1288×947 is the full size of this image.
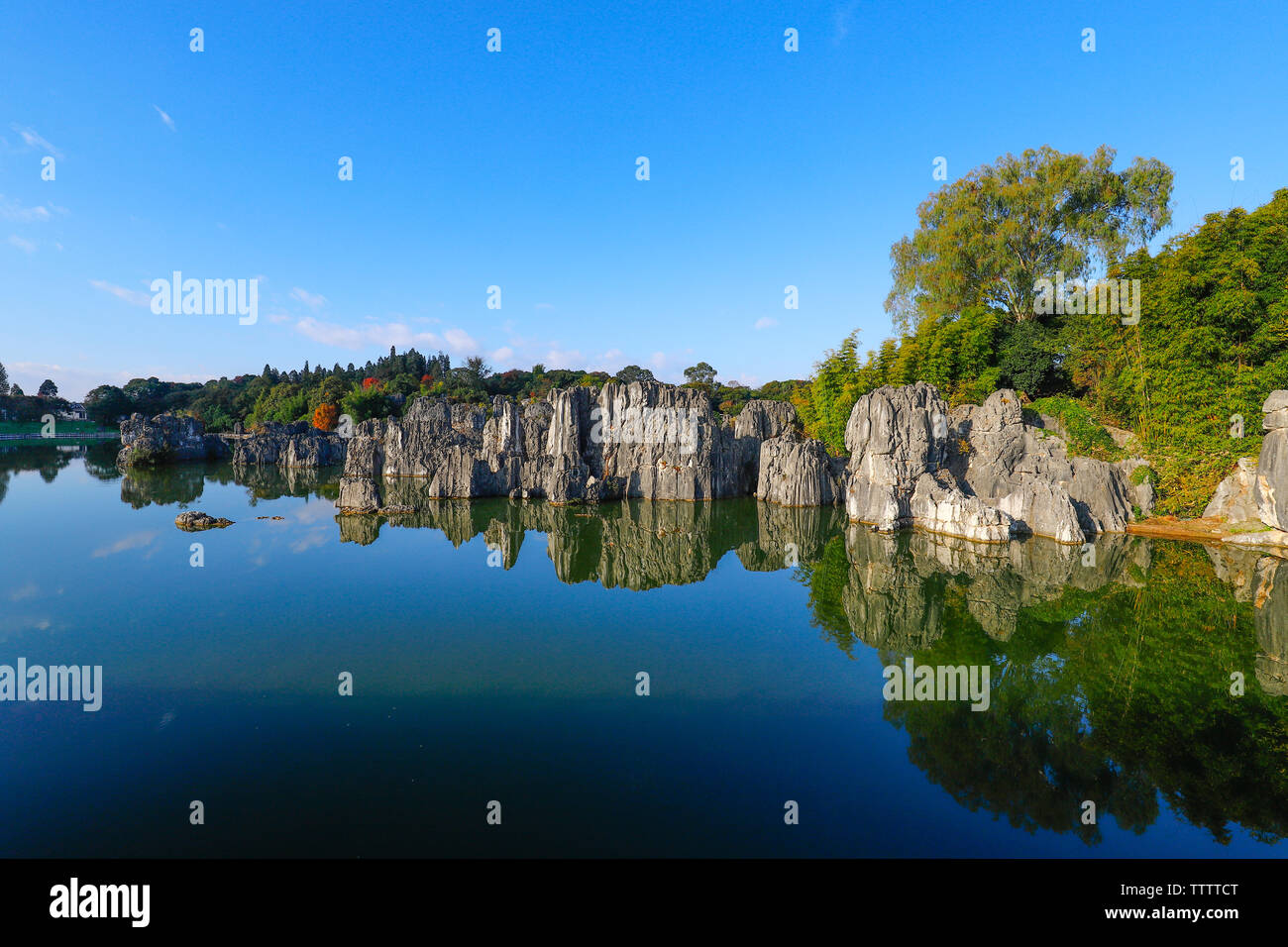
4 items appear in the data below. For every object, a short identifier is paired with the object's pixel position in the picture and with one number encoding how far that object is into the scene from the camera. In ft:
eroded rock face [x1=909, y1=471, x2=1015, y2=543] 56.39
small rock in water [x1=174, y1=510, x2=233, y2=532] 63.41
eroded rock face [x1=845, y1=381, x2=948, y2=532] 69.10
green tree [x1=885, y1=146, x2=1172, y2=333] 82.28
